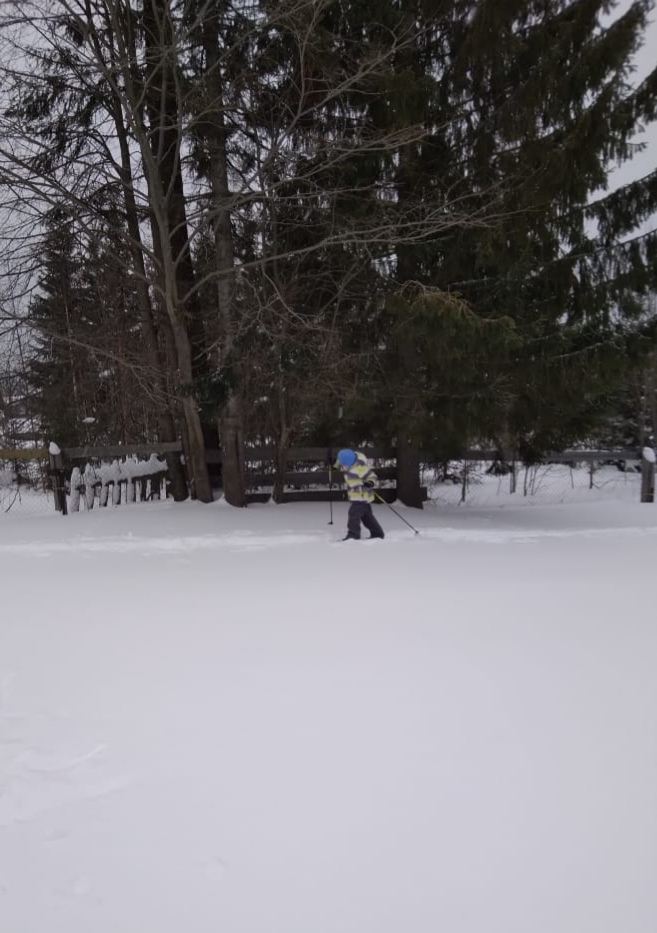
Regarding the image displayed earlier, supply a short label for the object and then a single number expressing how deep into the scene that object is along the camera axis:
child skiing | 7.30
